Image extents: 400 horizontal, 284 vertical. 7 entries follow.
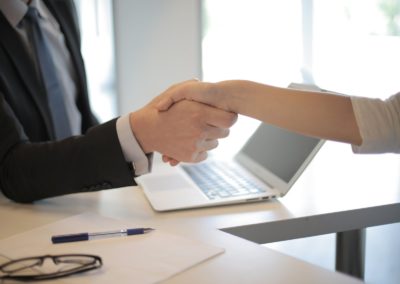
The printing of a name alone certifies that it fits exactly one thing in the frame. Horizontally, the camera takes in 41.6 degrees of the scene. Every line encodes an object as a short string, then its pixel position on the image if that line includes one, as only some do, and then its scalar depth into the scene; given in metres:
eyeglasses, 0.68
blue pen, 0.82
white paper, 0.70
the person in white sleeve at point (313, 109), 0.85
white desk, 0.70
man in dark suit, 1.02
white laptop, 1.07
